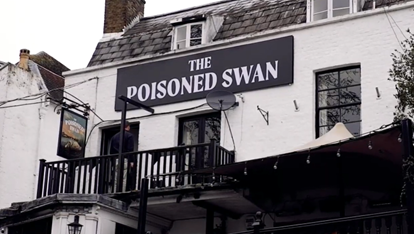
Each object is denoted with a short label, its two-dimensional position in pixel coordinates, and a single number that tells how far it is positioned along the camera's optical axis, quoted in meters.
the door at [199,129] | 18.64
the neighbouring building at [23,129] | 24.31
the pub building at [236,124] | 15.40
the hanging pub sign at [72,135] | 18.17
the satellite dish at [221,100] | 17.81
